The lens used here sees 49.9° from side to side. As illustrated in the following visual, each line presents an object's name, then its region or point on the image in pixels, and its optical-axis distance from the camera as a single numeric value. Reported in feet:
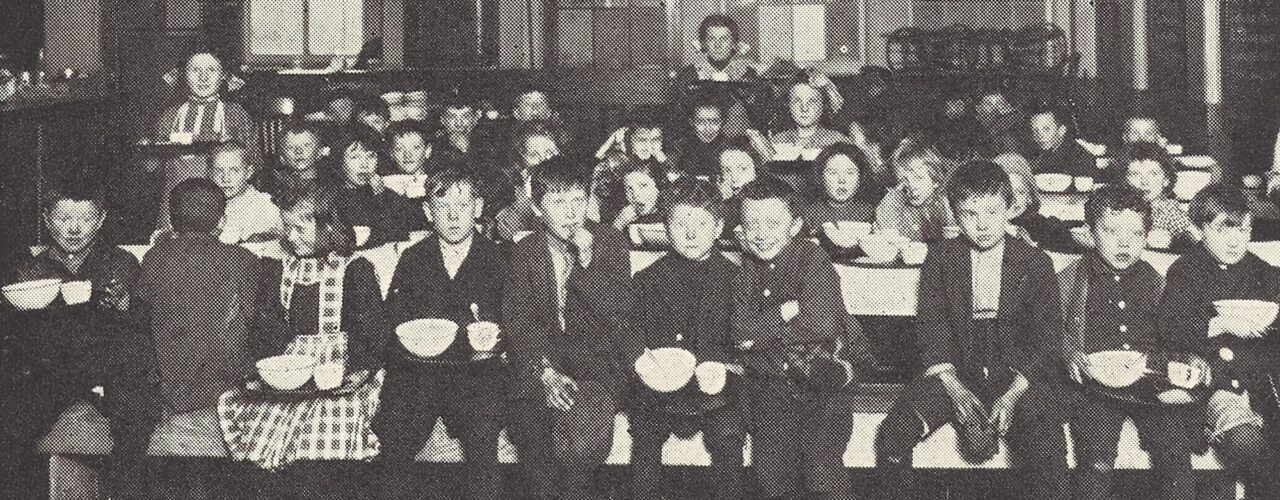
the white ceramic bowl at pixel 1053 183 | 19.48
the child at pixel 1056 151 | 22.13
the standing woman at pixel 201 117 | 23.89
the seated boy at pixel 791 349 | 12.13
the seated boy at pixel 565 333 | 12.33
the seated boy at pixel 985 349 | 12.15
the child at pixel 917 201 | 16.93
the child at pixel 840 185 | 17.30
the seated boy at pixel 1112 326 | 11.64
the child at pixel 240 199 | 17.49
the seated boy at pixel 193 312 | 13.34
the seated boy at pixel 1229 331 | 11.78
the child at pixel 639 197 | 17.52
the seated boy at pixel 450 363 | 11.72
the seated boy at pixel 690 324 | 12.07
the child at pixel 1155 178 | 16.65
